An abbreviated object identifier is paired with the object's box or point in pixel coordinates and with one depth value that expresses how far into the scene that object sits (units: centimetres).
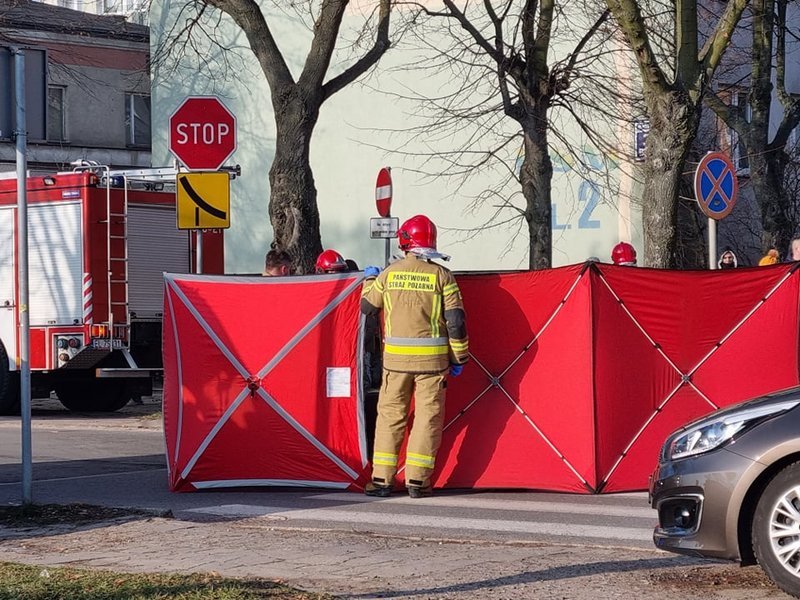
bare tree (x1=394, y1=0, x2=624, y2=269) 1953
